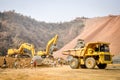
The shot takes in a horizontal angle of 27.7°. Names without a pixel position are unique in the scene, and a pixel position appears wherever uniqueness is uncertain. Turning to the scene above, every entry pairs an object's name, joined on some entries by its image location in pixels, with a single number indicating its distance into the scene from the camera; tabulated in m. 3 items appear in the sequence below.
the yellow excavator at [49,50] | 37.79
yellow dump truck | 22.95
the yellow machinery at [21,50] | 36.65
